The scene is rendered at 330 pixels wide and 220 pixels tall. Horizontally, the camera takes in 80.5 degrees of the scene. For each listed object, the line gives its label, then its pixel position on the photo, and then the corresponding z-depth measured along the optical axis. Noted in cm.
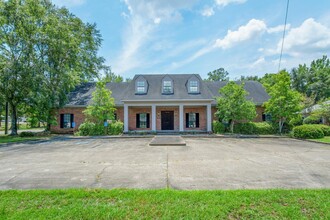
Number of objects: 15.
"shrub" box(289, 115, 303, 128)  1695
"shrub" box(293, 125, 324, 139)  1454
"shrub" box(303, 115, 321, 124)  1890
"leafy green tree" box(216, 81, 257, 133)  1678
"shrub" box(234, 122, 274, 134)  1761
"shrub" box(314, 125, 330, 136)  1593
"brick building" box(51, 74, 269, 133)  1958
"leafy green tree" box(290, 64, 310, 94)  3947
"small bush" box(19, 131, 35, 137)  1692
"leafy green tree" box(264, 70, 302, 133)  1639
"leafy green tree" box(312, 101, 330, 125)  1756
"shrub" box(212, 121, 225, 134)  1816
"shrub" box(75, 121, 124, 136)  1745
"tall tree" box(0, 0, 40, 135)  1627
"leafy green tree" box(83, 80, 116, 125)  1703
